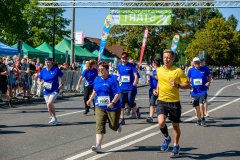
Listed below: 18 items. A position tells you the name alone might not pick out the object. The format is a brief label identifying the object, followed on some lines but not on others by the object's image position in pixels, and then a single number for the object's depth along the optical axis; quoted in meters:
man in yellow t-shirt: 7.89
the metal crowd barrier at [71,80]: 24.81
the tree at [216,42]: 78.12
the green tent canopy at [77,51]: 41.80
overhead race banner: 28.81
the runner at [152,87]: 12.15
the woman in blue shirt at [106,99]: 8.36
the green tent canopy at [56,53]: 38.31
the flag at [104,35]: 27.73
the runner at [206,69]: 12.38
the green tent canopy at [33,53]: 33.55
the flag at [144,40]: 36.52
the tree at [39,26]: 74.75
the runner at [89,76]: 14.45
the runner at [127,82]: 12.66
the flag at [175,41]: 38.00
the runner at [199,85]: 12.01
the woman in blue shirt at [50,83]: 11.89
